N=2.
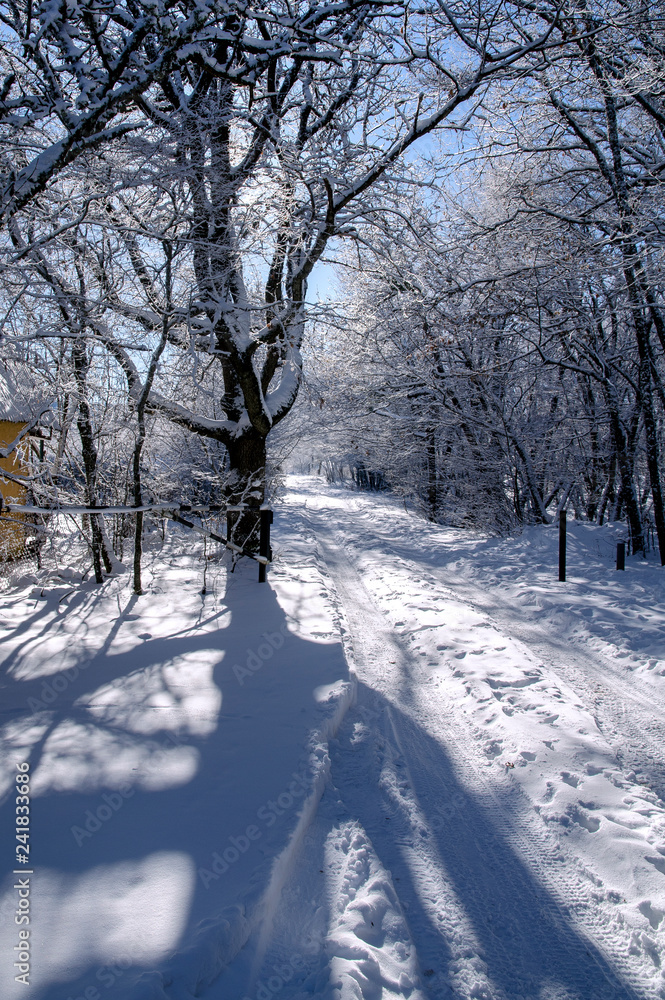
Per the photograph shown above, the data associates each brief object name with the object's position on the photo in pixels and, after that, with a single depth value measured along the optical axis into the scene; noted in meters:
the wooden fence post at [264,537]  7.57
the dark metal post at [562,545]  8.20
